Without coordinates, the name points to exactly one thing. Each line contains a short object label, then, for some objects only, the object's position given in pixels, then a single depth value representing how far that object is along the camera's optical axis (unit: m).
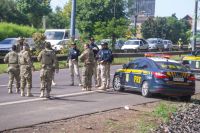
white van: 42.11
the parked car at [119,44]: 51.44
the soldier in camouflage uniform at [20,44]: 18.09
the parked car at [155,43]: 58.85
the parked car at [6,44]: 36.65
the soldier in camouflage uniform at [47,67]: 15.95
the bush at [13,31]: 53.49
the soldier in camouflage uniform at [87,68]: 18.95
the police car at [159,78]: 17.38
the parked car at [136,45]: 52.09
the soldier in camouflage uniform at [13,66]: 17.69
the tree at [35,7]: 67.64
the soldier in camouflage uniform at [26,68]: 16.45
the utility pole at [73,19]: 32.41
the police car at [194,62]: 25.84
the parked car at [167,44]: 60.25
